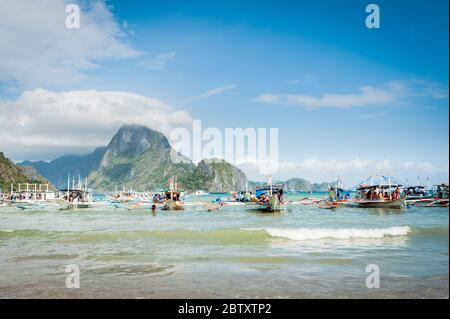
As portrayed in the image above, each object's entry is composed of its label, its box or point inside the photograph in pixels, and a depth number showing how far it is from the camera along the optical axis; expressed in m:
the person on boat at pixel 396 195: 46.59
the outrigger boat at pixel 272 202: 40.44
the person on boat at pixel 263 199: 41.80
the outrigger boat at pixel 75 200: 52.76
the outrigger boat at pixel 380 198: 43.68
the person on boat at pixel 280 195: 42.07
